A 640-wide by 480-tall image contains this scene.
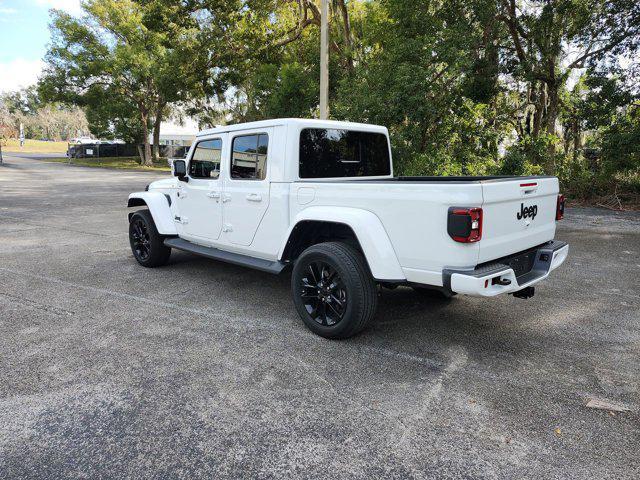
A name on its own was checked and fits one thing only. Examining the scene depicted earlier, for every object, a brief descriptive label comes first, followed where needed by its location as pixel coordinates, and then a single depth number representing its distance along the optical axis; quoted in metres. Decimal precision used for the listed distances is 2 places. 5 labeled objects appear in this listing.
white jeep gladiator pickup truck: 3.14
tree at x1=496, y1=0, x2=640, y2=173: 11.75
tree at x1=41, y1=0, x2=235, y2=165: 29.48
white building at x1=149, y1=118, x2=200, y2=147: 55.09
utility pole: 11.08
